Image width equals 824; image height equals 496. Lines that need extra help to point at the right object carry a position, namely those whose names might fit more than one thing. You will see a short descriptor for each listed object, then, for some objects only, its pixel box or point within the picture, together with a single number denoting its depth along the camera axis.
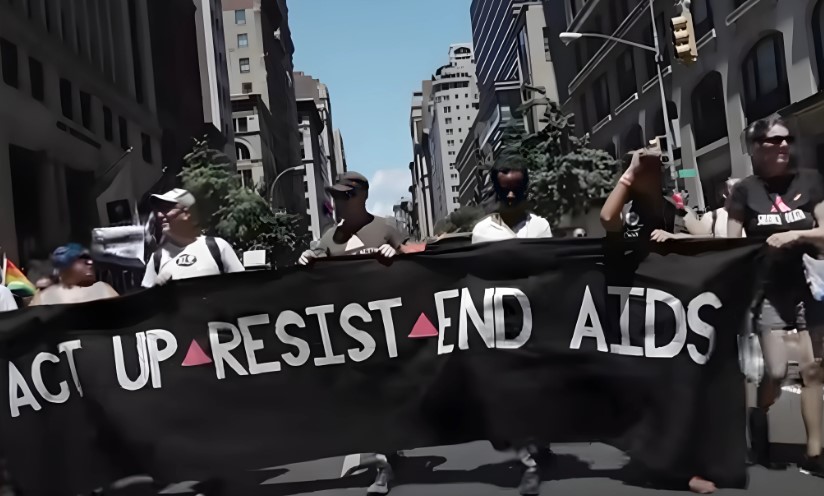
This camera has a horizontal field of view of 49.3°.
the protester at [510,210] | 5.15
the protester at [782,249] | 4.57
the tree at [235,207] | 34.56
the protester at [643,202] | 4.45
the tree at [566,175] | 35.81
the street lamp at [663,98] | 27.23
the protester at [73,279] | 5.59
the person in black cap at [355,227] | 5.32
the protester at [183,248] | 5.05
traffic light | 16.29
